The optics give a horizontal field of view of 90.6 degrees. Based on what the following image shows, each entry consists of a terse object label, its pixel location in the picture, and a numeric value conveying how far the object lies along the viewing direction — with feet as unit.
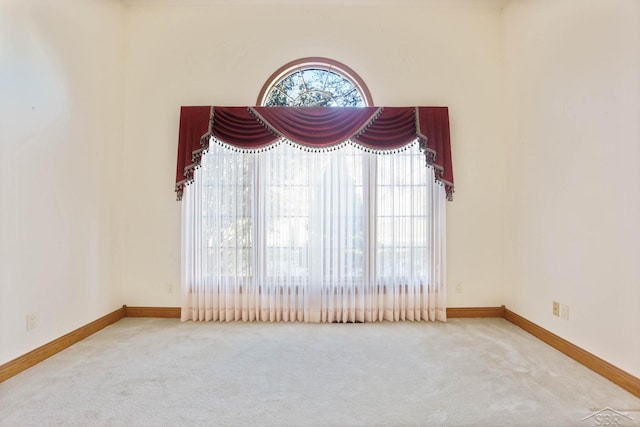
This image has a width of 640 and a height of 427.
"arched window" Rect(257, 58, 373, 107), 10.86
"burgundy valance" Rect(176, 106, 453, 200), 10.04
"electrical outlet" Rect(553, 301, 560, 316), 8.38
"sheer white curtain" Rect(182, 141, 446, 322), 10.30
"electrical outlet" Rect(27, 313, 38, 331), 7.32
